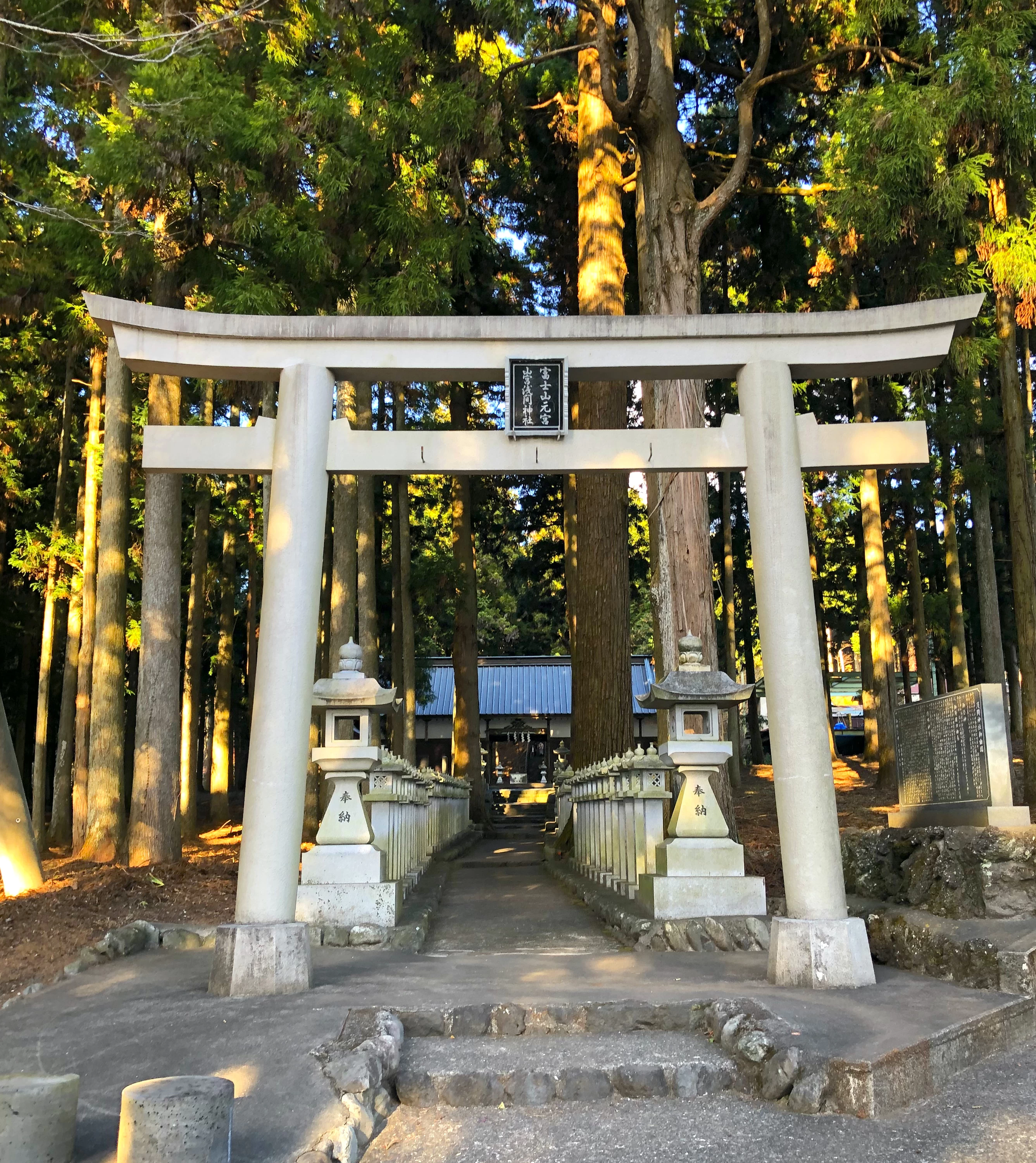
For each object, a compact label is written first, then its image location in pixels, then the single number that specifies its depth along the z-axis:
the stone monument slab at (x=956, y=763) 7.21
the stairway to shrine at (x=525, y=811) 26.84
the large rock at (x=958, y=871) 6.65
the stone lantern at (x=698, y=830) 8.19
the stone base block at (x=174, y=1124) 3.48
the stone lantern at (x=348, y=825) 8.39
